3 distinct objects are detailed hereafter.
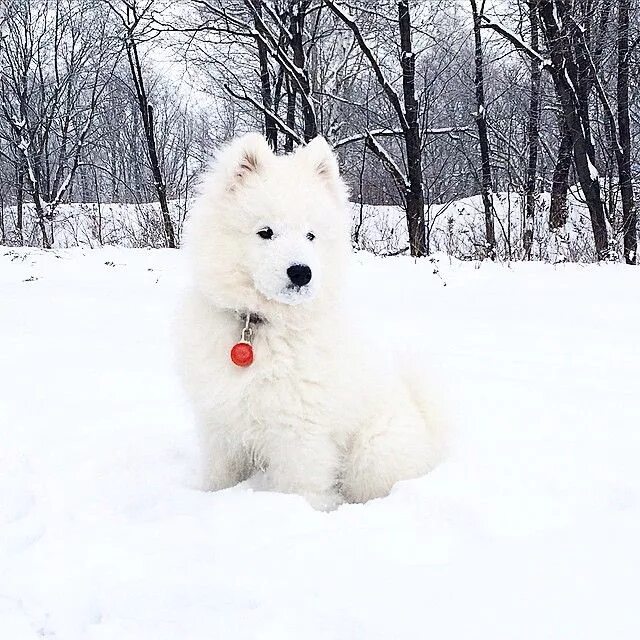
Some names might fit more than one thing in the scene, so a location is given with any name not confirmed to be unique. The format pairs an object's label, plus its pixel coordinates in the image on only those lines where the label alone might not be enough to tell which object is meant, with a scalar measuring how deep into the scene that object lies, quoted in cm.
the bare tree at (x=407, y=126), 1180
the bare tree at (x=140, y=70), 1370
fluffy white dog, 239
